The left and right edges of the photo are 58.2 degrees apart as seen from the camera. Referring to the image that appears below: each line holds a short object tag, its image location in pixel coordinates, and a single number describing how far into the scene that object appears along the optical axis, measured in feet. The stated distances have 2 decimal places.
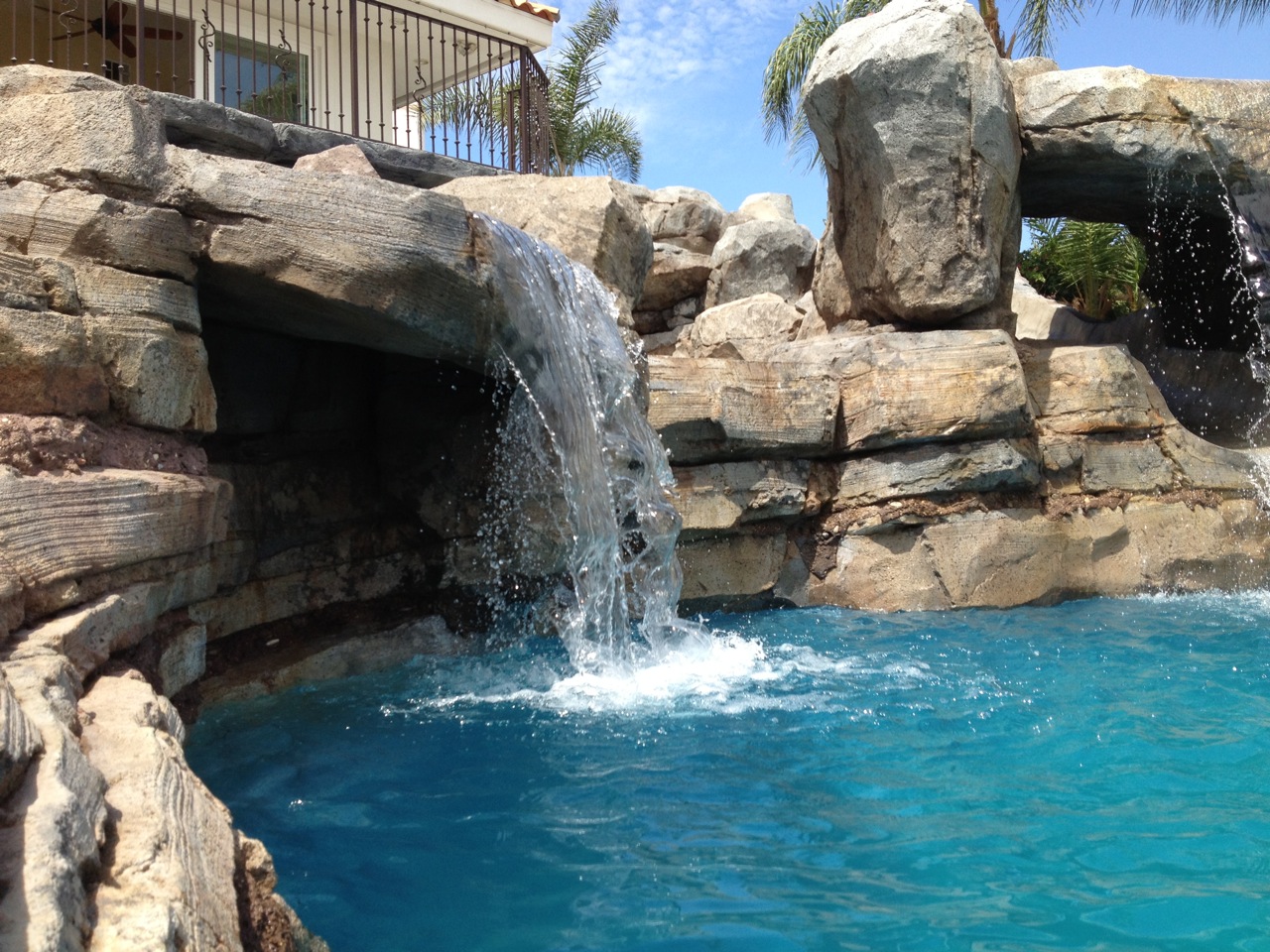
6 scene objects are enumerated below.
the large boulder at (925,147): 27.32
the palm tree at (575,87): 69.51
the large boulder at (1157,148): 28.40
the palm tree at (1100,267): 49.44
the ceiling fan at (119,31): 37.29
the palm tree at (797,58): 69.31
